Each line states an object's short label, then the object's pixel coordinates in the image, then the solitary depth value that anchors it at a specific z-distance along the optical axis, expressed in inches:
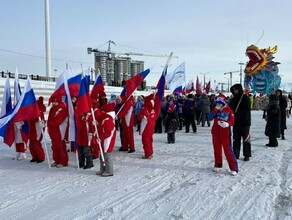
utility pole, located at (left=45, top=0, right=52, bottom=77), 1051.3
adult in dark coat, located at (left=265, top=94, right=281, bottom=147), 367.9
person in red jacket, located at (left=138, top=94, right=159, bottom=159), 313.3
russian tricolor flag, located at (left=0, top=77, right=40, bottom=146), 283.6
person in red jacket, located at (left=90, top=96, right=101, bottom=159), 257.7
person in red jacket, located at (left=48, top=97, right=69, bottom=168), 277.0
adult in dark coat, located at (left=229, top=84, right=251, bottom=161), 286.4
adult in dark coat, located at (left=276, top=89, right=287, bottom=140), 413.4
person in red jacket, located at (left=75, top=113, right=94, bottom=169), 262.3
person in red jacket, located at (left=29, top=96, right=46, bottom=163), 298.5
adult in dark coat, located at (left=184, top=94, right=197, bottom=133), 530.6
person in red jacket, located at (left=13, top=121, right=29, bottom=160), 301.4
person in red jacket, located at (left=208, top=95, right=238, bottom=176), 248.1
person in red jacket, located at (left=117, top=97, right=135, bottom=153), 347.9
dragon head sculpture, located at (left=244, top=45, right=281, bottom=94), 633.0
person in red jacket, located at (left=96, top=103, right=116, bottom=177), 247.3
